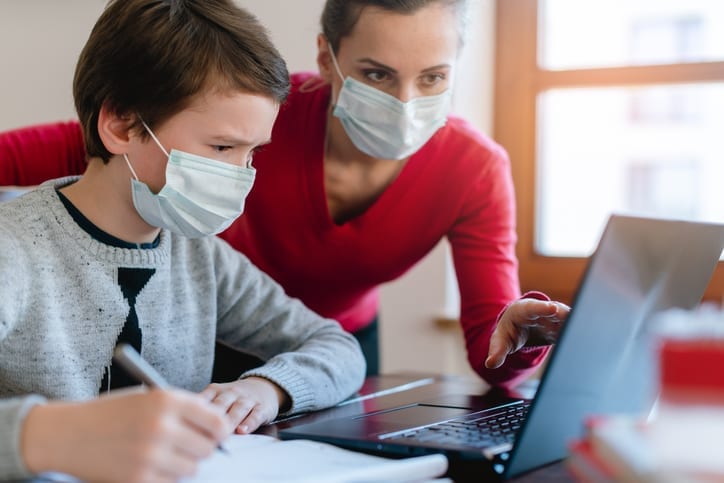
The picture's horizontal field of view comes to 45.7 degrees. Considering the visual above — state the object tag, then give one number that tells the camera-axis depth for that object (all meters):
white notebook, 0.62
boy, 0.94
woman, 1.25
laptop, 0.64
